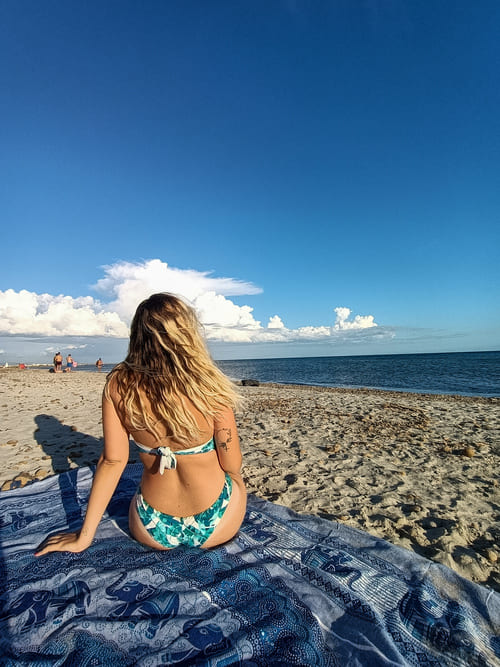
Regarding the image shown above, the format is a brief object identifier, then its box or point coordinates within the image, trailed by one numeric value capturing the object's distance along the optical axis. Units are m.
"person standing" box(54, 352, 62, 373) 36.57
